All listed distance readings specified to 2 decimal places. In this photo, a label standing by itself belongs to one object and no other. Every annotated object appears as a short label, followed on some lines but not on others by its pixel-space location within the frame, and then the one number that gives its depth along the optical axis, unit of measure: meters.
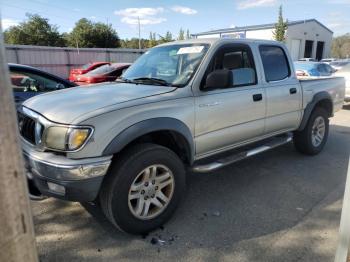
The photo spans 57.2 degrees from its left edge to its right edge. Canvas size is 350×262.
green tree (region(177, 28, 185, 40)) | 47.14
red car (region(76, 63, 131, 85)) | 12.84
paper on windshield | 3.92
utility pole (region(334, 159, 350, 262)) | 1.96
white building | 40.03
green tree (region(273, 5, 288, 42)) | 34.94
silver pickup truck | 2.73
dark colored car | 5.60
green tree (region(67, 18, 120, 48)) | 41.31
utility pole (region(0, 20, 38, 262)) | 1.07
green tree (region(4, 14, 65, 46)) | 40.19
